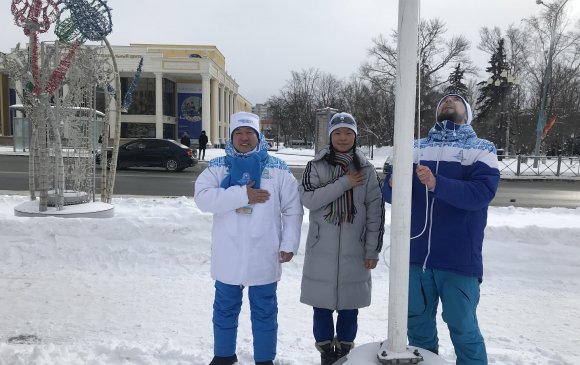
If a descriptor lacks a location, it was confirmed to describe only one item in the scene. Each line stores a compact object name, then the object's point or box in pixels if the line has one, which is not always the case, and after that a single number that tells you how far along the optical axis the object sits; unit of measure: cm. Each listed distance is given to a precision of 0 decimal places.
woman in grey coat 282
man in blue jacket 243
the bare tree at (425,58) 3656
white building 4000
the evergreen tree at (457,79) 4281
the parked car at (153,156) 1916
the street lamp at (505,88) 2009
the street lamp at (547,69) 1890
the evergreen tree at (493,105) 4006
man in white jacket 283
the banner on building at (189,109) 4538
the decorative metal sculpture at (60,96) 675
